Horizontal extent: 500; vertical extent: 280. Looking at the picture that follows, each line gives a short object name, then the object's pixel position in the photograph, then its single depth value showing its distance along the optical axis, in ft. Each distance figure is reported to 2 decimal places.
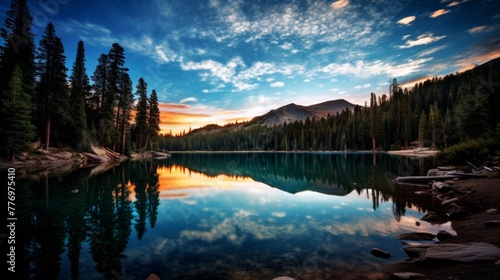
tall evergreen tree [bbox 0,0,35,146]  112.37
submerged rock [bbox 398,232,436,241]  29.22
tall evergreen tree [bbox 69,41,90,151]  138.31
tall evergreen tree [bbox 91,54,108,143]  161.48
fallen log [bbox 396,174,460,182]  59.88
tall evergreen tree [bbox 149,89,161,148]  243.81
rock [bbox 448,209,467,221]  34.99
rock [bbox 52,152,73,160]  125.29
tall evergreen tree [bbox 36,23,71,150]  125.59
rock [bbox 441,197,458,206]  42.42
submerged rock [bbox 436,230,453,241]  27.73
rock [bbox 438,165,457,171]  69.87
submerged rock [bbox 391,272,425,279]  18.98
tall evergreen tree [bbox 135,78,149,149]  219.82
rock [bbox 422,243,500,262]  19.13
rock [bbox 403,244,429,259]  24.28
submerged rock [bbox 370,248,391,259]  25.18
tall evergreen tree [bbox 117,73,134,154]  166.79
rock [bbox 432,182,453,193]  51.06
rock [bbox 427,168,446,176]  65.98
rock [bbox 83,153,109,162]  145.87
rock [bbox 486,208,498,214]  32.81
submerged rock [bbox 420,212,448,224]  34.99
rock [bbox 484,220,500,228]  26.96
